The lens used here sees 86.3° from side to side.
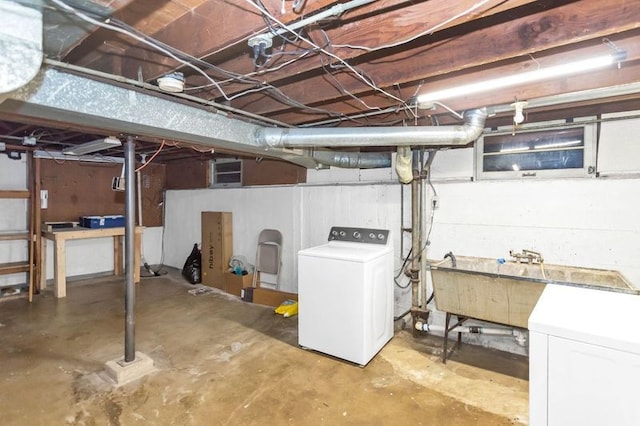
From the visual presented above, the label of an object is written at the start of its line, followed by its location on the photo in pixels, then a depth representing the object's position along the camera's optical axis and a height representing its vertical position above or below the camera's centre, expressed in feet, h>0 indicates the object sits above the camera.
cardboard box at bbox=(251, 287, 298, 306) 14.37 -3.84
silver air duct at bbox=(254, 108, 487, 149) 7.98 +1.74
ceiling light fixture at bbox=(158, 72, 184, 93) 6.00 +2.19
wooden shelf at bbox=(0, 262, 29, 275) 15.05 -2.83
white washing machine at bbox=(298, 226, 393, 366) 9.54 -2.73
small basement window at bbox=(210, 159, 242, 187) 18.02 +1.83
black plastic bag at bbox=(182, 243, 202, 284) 18.17 -3.31
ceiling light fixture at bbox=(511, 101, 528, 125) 7.23 +2.13
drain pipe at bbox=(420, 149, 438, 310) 11.60 -0.90
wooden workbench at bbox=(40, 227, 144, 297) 15.53 -1.81
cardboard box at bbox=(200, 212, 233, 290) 17.40 -2.16
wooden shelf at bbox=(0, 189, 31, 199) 15.31 +0.47
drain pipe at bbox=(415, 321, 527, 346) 9.76 -3.56
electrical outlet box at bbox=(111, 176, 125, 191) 13.57 +0.86
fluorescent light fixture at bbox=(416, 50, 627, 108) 5.25 +2.23
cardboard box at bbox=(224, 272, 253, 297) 15.94 -3.61
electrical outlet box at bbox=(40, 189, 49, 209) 17.13 +0.32
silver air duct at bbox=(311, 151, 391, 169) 11.83 +1.71
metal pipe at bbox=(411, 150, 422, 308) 11.43 -0.86
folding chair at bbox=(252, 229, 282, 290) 15.71 -2.38
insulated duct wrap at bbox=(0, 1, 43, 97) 3.72 +1.79
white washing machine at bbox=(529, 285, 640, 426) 3.63 -1.78
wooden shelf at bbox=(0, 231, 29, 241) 15.04 -1.40
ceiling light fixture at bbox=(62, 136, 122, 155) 12.42 +2.42
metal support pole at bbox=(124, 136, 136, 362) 9.20 -1.15
